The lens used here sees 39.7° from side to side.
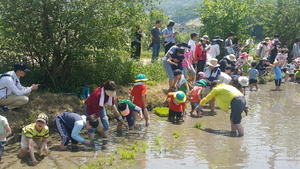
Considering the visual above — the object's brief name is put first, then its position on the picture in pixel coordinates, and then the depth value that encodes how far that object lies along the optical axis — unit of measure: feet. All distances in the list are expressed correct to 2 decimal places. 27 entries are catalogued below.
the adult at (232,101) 31.55
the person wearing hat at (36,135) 25.36
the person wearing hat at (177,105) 34.81
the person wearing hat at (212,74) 39.72
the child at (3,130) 24.17
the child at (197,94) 37.55
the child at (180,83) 38.22
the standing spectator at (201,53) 48.73
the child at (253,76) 52.10
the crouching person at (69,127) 27.32
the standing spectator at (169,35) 51.85
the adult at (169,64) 42.19
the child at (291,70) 62.28
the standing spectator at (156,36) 53.52
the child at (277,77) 53.78
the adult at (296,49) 67.56
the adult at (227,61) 45.37
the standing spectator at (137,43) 40.47
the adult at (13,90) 30.07
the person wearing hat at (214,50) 51.33
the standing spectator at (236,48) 55.43
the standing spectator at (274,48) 65.26
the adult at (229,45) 54.08
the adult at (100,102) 29.20
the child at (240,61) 54.13
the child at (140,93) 33.78
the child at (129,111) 31.89
